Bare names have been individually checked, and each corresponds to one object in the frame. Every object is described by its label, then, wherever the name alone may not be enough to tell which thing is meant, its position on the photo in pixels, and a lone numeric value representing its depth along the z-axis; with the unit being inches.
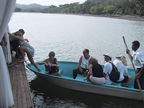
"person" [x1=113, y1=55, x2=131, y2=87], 256.4
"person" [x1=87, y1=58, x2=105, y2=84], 244.4
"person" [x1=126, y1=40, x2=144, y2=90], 229.0
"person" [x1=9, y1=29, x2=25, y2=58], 295.4
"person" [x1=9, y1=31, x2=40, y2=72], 280.6
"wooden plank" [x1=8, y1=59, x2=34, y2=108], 171.1
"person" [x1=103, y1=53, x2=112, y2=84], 244.8
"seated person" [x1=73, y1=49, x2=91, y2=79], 280.6
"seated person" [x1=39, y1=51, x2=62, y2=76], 273.3
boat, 251.0
